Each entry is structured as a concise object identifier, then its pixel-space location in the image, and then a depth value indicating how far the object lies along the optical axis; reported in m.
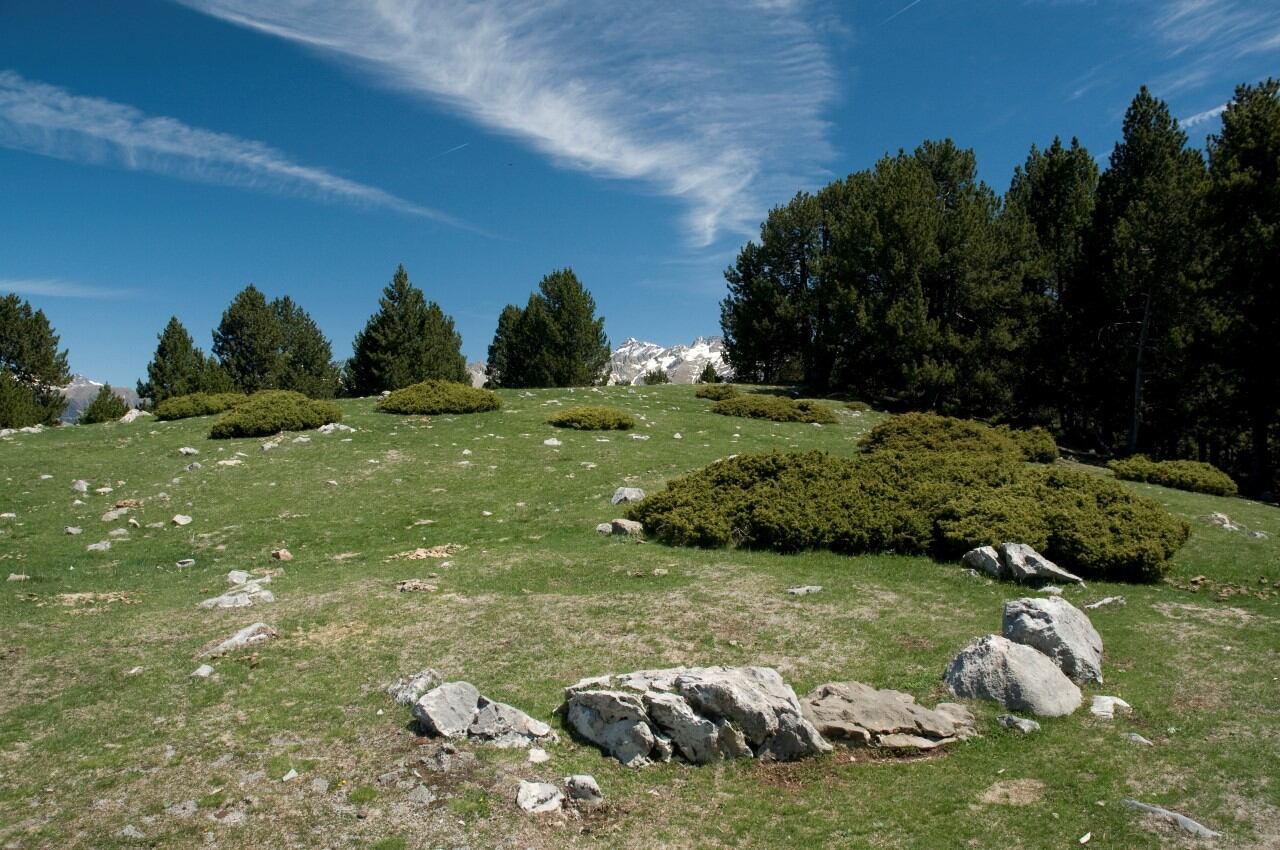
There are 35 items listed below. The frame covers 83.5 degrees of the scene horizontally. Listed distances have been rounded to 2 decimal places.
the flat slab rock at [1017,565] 12.30
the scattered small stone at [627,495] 17.55
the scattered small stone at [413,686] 7.78
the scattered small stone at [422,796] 6.11
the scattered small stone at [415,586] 11.80
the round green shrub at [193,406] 30.94
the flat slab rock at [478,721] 7.04
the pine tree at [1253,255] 28.50
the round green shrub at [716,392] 38.81
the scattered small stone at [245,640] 9.18
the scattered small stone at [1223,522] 16.81
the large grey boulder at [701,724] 6.89
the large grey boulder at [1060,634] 8.34
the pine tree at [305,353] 68.56
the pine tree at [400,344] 57.00
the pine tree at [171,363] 53.88
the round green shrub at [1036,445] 26.84
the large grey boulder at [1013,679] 7.64
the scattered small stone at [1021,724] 7.25
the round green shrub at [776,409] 33.12
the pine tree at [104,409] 38.22
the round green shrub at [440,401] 30.12
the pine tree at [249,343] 65.19
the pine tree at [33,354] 54.34
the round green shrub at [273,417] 25.19
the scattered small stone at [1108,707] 7.54
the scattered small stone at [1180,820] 5.48
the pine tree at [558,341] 63.97
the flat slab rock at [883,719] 7.09
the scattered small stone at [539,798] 6.04
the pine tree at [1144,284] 34.81
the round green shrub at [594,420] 27.44
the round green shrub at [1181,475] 23.97
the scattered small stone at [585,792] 6.22
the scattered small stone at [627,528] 15.28
